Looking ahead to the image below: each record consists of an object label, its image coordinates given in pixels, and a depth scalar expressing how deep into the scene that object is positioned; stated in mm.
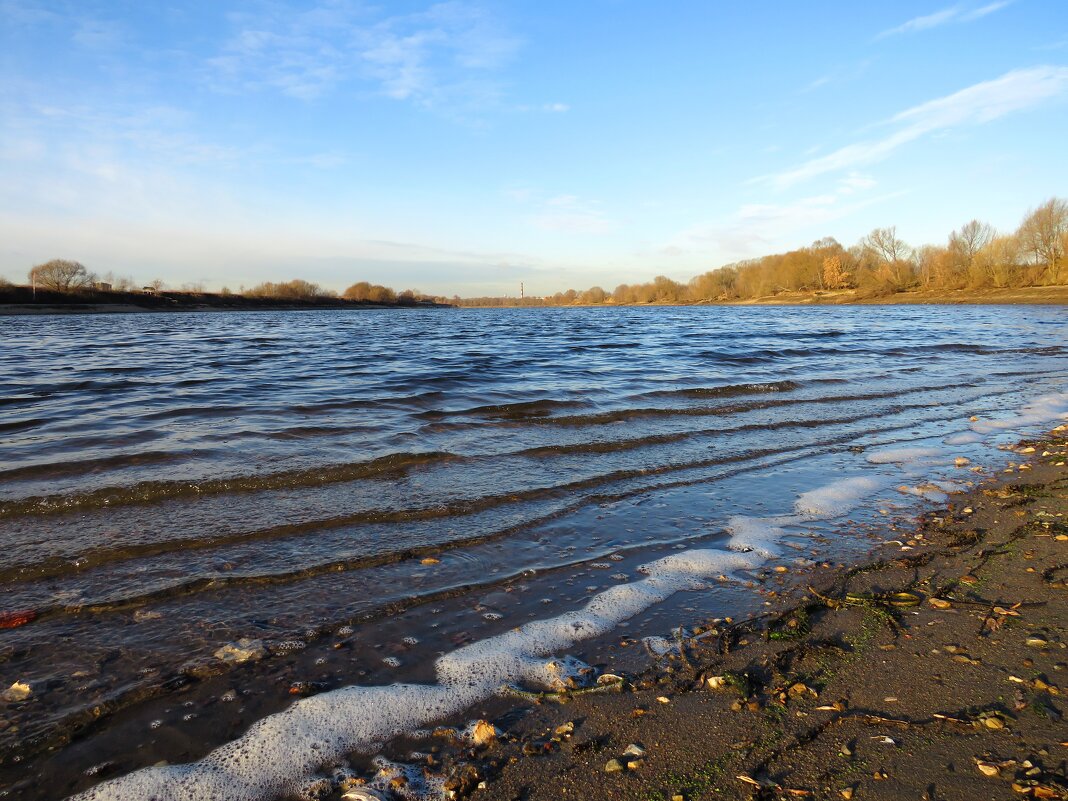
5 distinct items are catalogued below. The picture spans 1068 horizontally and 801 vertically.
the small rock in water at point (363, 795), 1807
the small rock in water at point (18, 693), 2352
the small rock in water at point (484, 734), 2059
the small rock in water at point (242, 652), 2652
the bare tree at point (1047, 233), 54656
